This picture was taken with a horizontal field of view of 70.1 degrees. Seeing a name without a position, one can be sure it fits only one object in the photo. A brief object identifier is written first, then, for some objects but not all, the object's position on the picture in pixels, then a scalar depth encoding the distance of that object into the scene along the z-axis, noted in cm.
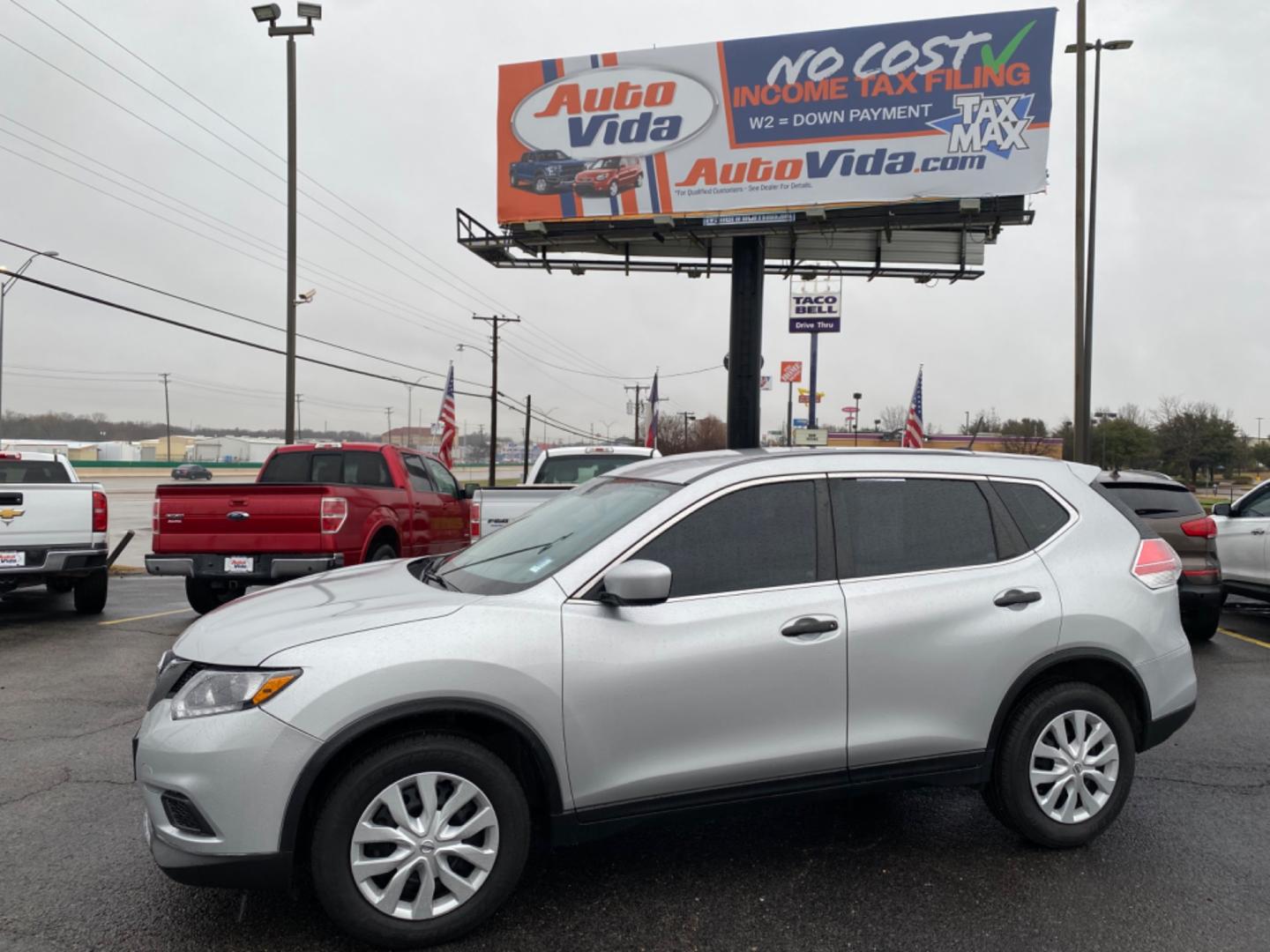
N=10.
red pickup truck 835
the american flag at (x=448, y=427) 2841
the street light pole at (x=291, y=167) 1972
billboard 1616
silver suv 295
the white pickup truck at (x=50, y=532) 875
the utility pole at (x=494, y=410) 5200
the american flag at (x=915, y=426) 2228
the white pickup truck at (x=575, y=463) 1098
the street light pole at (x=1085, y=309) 1895
